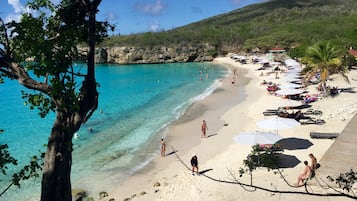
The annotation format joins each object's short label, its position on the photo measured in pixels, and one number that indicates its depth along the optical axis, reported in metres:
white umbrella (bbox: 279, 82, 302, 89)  31.35
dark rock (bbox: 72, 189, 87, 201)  15.55
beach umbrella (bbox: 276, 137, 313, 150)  17.87
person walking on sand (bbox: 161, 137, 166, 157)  20.27
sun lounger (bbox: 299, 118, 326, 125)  22.11
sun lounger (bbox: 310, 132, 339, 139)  18.22
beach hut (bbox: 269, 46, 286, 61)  71.44
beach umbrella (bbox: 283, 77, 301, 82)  36.99
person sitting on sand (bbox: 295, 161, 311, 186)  12.59
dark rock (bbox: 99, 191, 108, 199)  15.54
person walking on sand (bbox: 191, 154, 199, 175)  16.14
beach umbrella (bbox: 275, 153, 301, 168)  15.55
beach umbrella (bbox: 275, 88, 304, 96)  28.83
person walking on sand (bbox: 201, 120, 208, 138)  23.25
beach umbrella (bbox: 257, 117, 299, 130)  17.44
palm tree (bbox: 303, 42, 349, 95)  29.36
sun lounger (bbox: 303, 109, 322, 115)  24.31
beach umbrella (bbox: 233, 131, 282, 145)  15.70
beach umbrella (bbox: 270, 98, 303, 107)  24.49
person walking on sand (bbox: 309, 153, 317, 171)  13.18
